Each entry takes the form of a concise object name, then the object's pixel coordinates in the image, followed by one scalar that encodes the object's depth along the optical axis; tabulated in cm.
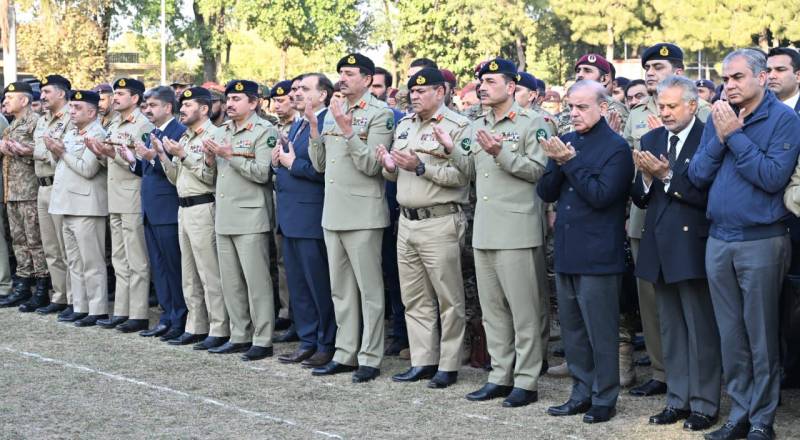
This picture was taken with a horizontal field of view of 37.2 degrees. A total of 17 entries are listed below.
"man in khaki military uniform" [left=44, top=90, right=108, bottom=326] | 990
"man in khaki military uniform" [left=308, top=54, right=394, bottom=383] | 782
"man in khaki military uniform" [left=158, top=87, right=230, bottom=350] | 883
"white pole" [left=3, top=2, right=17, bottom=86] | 3083
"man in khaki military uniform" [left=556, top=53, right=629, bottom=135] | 820
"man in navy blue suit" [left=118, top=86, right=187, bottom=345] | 923
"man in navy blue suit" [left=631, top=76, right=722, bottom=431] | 614
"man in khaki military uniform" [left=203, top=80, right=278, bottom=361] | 847
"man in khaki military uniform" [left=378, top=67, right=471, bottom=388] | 733
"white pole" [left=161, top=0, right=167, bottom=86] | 4138
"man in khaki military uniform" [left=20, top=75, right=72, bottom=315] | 1049
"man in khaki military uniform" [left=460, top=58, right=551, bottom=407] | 698
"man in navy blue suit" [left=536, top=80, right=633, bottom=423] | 636
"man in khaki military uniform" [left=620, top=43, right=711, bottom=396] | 716
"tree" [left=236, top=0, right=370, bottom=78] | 3988
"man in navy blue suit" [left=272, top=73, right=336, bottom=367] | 821
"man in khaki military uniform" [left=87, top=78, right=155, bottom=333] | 958
